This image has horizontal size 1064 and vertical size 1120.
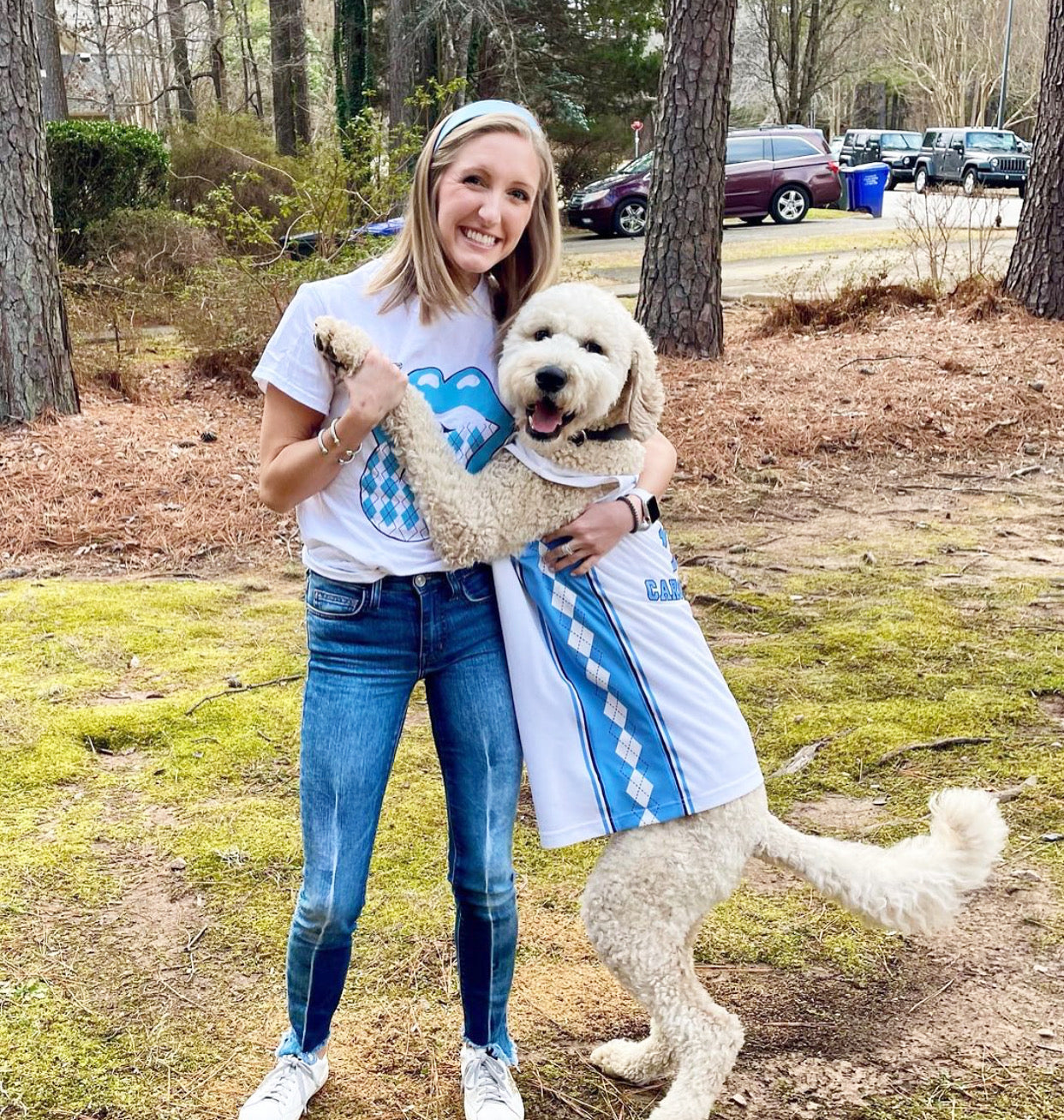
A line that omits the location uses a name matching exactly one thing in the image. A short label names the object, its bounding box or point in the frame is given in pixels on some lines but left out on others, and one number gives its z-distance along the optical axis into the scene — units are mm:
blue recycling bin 26984
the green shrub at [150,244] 12805
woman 2303
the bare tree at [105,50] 25031
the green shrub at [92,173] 14555
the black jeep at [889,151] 38969
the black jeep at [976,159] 36125
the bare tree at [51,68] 18375
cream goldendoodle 2359
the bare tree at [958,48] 45188
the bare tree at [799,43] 39156
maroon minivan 23250
